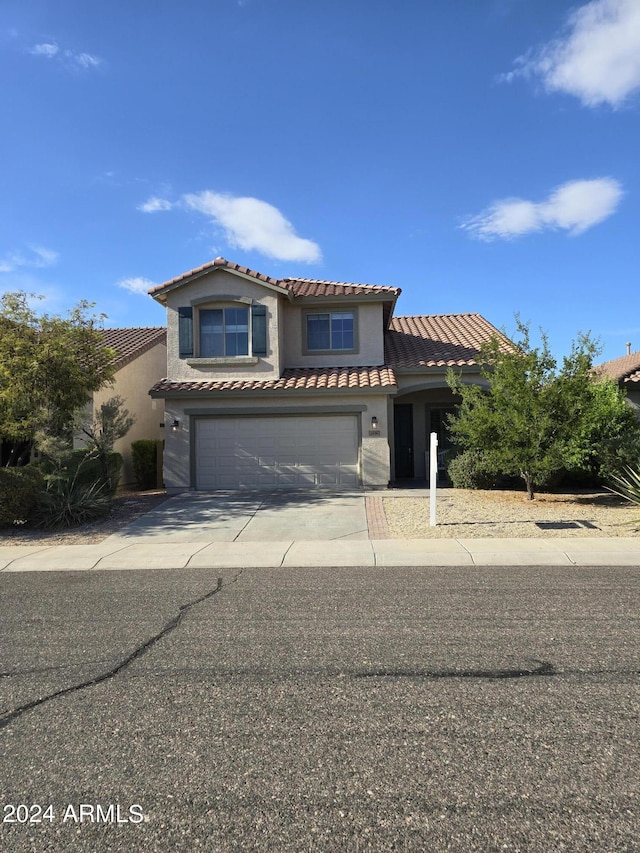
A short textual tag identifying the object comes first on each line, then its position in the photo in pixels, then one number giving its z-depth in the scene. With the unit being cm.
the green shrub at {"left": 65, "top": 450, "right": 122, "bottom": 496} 1322
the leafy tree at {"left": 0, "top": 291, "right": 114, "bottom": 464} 1249
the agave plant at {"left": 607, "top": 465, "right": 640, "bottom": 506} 1182
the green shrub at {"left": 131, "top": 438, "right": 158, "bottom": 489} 1856
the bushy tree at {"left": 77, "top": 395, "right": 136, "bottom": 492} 1391
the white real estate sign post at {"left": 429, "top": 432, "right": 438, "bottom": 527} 1088
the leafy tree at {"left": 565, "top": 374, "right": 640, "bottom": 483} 1298
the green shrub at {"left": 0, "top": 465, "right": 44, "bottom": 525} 1145
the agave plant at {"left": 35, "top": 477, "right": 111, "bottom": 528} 1184
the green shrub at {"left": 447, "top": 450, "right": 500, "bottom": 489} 1579
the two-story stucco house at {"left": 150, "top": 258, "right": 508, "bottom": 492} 1653
